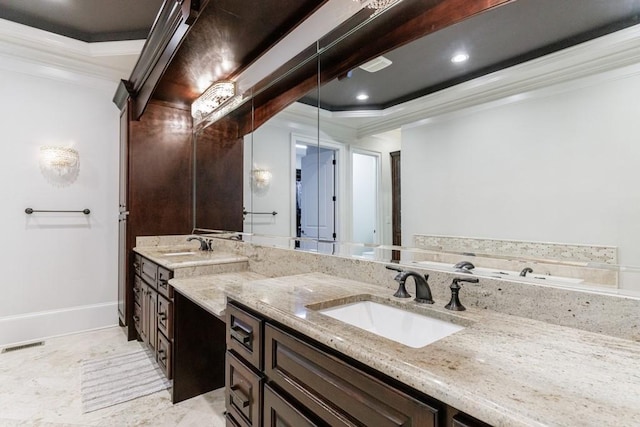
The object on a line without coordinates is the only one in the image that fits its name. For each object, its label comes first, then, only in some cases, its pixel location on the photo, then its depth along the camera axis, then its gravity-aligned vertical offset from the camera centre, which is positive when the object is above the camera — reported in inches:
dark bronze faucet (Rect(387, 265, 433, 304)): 46.6 -9.9
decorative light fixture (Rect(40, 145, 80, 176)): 119.9 +23.6
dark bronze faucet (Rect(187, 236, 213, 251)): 116.2 -8.9
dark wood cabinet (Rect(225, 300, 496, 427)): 26.6 -18.1
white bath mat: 82.3 -46.0
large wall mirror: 36.3 +10.1
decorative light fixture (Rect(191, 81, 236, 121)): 108.8 +43.9
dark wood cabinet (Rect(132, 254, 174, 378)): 80.7 -26.2
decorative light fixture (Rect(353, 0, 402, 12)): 60.4 +42.4
